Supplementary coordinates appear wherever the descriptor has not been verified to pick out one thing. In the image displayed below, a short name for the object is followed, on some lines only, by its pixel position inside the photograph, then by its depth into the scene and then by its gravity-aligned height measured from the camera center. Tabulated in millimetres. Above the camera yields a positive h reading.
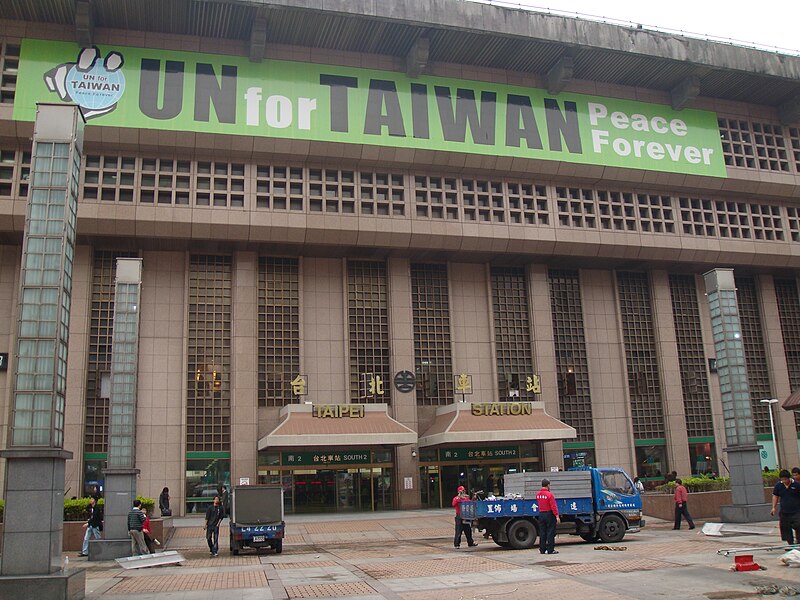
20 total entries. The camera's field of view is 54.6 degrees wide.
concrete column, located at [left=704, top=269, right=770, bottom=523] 25969 +1873
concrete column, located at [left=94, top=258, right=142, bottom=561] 21922 +1993
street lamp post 41891 +2031
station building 35656 +11665
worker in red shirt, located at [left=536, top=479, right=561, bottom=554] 18859 -1263
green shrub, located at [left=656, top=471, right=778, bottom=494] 29938 -900
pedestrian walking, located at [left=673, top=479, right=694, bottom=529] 24970 -1352
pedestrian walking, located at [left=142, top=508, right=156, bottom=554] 21875 -1463
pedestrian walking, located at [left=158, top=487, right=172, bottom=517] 32125 -823
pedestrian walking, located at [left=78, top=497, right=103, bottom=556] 22641 -1133
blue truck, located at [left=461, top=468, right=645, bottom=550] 21094 -1116
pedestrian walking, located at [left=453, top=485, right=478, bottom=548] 22047 -1546
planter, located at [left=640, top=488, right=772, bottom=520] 28938 -1569
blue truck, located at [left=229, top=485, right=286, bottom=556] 22359 -1097
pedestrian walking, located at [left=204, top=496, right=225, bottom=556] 22297 -1209
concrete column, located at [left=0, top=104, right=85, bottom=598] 13078 +1994
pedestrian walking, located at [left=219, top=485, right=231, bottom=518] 24625 -633
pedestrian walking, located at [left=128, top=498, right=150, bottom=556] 21469 -1236
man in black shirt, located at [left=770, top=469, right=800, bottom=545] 16156 -934
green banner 35219 +17699
